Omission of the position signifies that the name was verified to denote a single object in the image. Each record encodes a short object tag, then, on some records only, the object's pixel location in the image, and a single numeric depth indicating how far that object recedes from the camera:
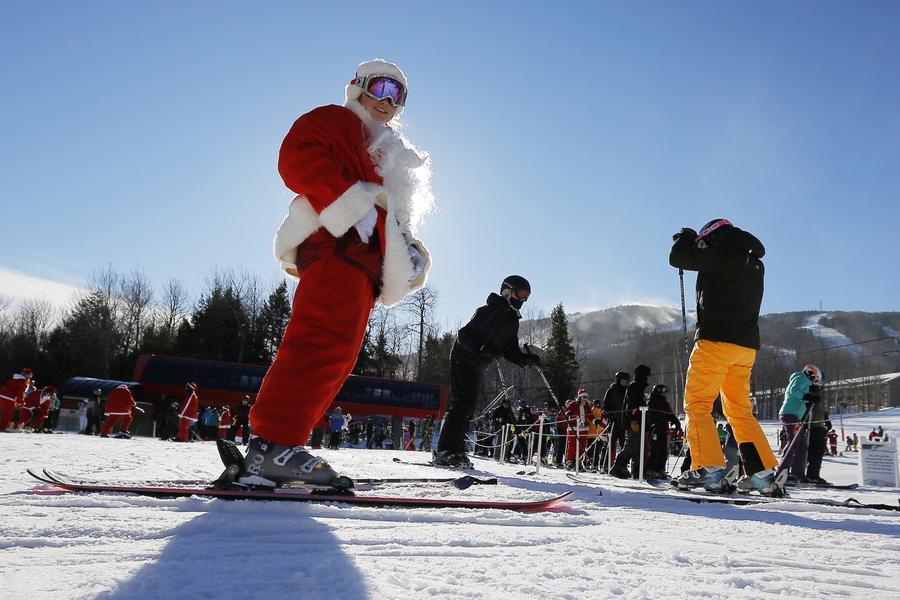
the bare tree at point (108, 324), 42.09
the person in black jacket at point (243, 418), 17.50
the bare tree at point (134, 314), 43.72
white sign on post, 7.44
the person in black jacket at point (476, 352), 5.61
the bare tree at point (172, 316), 45.31
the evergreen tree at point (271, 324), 45.53
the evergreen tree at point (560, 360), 49.66
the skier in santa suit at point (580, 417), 8.58
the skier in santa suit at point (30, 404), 15.08
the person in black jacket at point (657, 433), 7.77
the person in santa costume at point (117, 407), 14.26
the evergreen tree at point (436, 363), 51.06
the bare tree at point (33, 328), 47.41
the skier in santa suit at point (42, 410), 15.85
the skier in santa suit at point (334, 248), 2.07
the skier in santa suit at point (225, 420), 17.84
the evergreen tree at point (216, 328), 43.94
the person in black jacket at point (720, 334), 4.00
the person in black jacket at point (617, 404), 8.04
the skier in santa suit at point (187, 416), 16.25
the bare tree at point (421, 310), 46.62
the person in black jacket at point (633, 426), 7.01
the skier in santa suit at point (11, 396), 12.90
